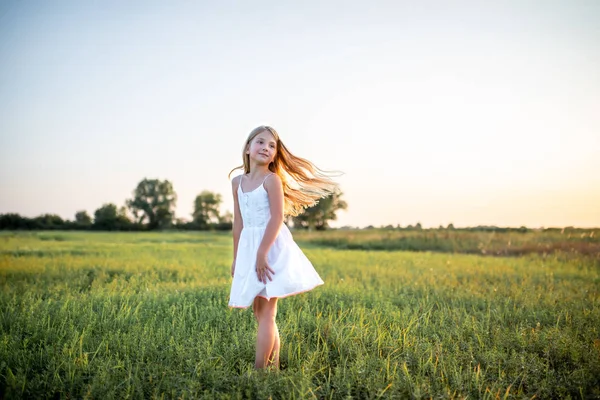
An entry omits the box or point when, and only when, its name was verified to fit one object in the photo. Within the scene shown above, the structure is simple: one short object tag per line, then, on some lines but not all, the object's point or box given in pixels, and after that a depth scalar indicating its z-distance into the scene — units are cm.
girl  370
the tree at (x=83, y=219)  5191
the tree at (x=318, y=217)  6450
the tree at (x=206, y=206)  8731
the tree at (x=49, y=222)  4689
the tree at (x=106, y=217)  5369
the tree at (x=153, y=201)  7781
